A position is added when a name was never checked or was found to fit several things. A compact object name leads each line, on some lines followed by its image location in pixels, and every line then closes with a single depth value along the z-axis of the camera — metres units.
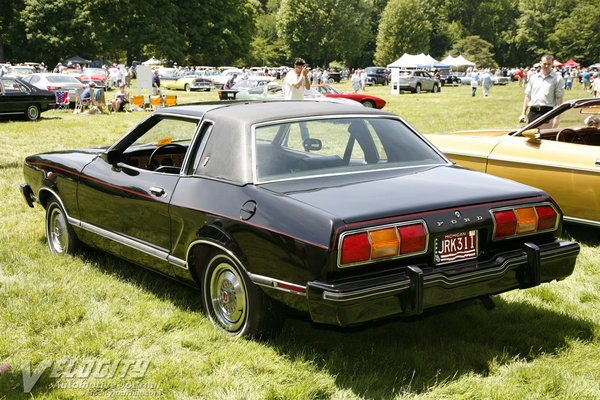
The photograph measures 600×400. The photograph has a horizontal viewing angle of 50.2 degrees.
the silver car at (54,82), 27.61
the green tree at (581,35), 92.38
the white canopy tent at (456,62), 71.25
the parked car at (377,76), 57.75
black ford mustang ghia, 3.15
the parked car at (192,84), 43.50
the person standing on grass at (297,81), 12.90
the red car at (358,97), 24.97
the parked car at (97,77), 37.91
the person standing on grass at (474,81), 39.19
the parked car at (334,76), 66.31
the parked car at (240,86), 30.50
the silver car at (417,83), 43.81
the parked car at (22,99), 19.39
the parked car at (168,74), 48.53
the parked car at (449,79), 58.68
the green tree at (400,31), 92.62
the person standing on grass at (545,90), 9.46
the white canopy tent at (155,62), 70.00
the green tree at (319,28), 90.81
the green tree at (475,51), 97.81
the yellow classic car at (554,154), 5.90
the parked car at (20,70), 40.51
